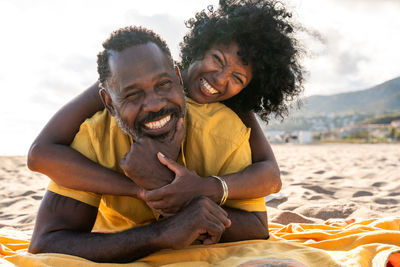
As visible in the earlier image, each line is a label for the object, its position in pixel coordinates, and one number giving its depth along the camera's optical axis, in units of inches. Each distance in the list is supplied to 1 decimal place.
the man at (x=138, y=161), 29.7
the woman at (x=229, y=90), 31.9
